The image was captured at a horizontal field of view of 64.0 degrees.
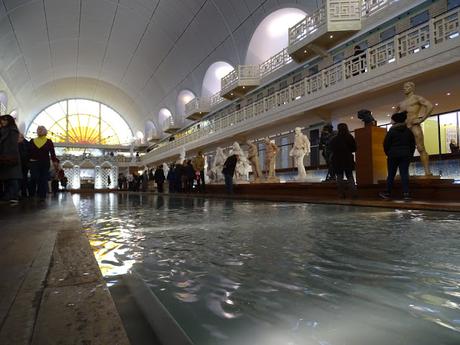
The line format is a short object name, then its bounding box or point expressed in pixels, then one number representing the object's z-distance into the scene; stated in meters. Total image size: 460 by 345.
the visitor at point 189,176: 15.64
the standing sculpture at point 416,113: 7.70
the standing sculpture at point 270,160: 14.10
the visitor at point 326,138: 11.77
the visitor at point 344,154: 7.99
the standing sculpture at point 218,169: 17.17
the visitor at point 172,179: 17.27
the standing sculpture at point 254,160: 14.27
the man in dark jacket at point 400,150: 6.91
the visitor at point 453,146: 13.27
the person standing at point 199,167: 15.53
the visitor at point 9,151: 6.15
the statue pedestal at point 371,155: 8.77
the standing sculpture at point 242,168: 16.30
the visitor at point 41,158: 7.85
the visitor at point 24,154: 8.38
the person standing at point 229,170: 12.65
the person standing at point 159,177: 19.42
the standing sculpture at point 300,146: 13.10
